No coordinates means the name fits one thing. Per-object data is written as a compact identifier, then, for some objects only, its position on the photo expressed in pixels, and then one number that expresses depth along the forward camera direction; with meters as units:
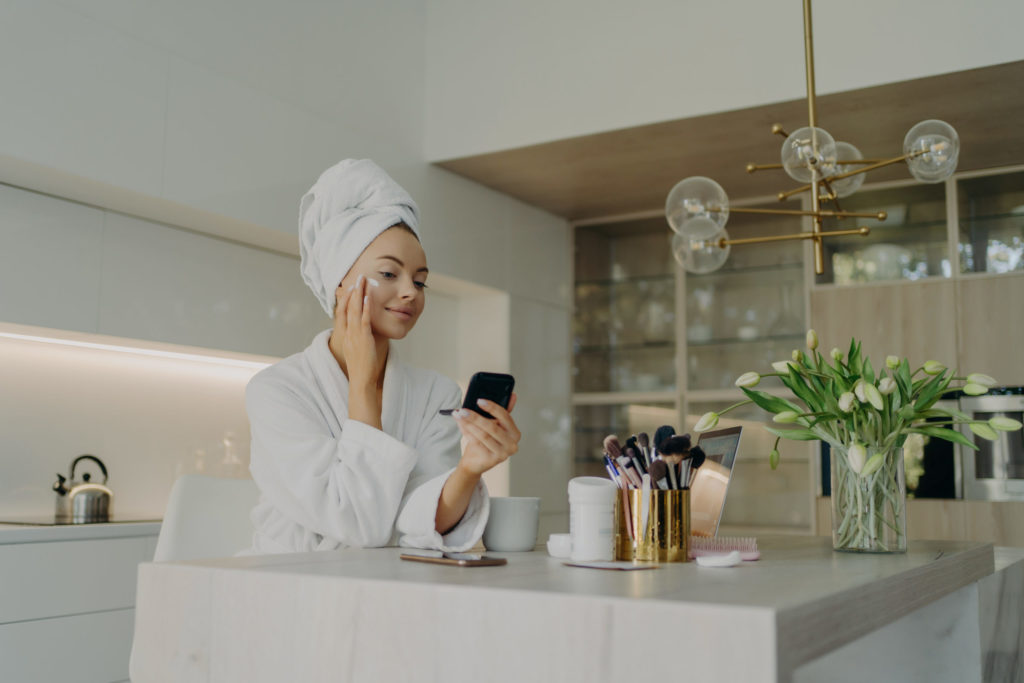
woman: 1.29
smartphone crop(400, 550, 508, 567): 1.01
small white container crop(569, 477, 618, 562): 1.13
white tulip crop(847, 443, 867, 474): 1.39
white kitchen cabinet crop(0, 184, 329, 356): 2.75
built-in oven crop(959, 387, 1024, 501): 3.84
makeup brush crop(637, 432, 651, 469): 1.24
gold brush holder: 1.18
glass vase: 1.43
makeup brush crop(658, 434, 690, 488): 1.16
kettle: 2.84
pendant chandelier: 2.22
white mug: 1.31
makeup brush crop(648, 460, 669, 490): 1.16
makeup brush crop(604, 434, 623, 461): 1.22
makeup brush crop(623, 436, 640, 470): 1.22
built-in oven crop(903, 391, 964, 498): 3.96
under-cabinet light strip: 3.04
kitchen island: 0.70
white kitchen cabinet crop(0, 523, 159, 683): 2.47
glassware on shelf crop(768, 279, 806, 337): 4.63
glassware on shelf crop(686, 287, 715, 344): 4.86
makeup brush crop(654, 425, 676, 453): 1.23
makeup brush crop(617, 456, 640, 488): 1.21
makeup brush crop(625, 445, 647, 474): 1.21
